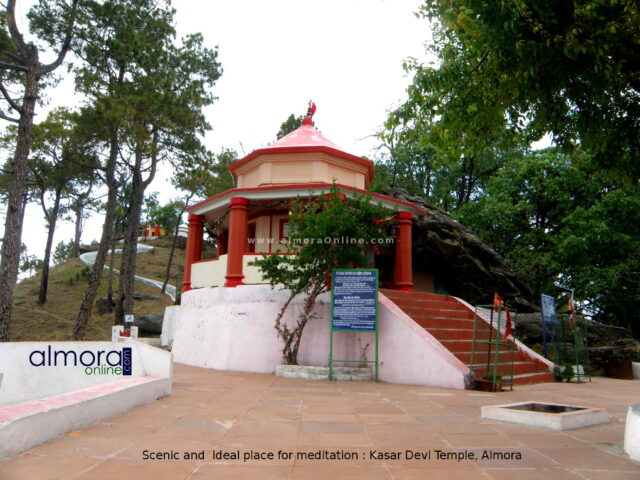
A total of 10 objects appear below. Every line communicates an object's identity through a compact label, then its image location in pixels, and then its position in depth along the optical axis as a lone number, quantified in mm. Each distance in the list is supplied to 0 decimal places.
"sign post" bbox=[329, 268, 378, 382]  10086
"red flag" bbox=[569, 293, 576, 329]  11745
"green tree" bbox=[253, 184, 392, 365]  10539
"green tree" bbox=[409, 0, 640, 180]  4762
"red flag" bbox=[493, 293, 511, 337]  9144
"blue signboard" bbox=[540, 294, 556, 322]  11797
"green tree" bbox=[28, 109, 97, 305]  23484
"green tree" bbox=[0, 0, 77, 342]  14461
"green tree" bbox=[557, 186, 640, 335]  18547
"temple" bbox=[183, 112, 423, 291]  13345
